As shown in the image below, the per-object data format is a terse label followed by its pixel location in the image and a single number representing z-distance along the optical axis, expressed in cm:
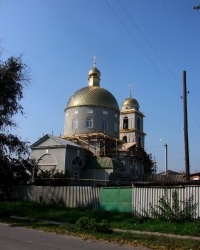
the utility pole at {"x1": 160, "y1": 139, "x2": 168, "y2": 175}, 5891
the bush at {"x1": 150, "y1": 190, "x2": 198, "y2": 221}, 1792
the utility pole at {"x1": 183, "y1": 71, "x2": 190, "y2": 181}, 2167
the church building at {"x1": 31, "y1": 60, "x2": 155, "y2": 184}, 4256
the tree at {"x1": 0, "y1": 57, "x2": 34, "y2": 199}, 2347
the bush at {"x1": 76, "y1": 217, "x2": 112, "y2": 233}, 1455
